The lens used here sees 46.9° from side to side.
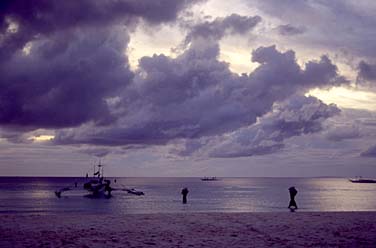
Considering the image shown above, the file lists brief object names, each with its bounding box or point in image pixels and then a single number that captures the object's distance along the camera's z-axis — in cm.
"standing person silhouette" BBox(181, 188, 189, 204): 5873
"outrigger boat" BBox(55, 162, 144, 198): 9457
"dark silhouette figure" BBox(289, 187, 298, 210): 3979
